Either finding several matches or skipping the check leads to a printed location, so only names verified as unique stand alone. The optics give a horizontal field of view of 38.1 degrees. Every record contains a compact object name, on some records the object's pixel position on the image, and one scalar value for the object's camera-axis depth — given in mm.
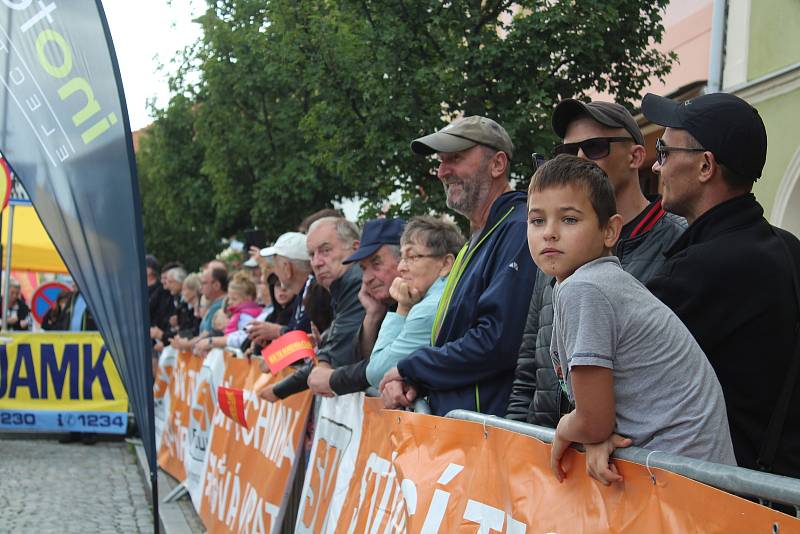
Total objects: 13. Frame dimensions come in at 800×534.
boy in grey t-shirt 2617
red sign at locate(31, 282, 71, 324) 18234
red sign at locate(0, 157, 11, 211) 13953
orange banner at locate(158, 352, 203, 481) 11016
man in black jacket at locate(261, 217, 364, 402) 6082
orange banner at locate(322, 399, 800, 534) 2248
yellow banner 13883
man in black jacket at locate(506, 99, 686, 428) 3681
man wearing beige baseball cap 4242
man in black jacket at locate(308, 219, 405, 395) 5715
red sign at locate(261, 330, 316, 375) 6277
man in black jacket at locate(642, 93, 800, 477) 2801
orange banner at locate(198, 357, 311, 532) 6391
